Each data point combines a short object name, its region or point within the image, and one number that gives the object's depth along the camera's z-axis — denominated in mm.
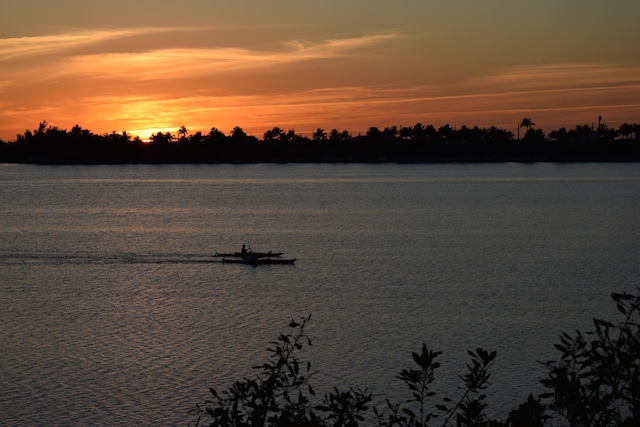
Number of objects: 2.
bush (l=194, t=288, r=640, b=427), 14278
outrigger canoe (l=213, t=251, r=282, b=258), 135872
